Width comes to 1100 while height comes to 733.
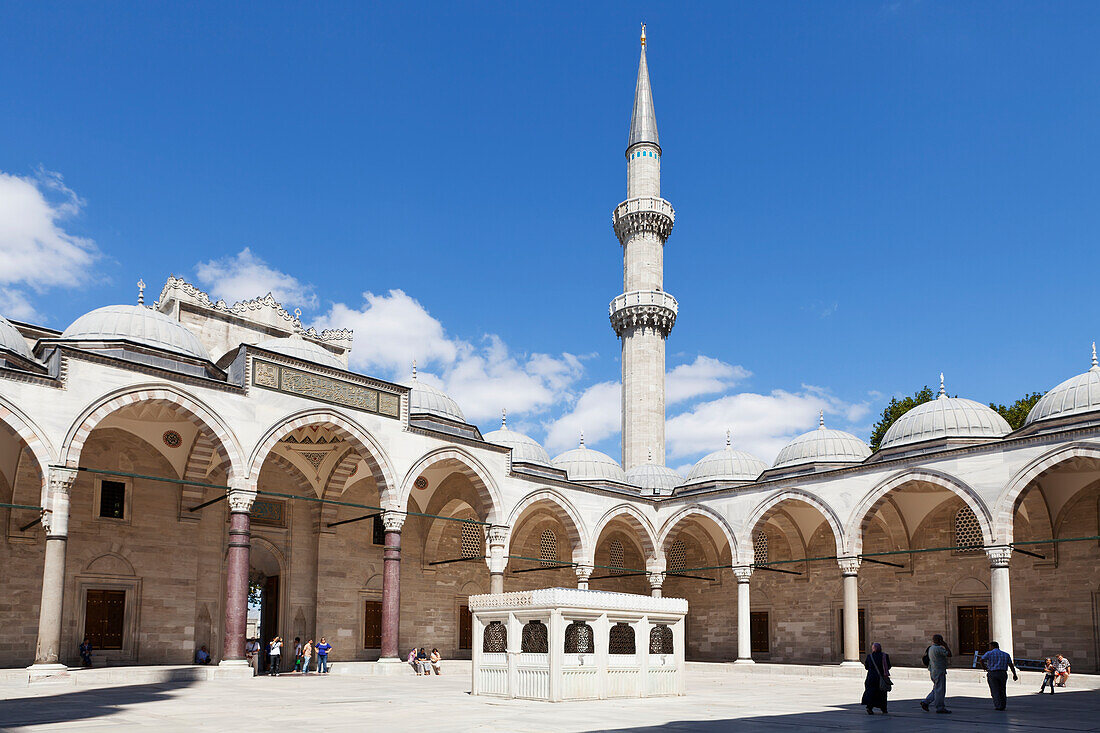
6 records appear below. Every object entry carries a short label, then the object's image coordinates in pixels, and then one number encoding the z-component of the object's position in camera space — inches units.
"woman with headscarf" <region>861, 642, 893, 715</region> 401.1
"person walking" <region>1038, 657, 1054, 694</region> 565.0
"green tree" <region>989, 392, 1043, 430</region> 1125.6
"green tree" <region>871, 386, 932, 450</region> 1239.5
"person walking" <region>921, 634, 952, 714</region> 410.0
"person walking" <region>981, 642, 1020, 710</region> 434.3
